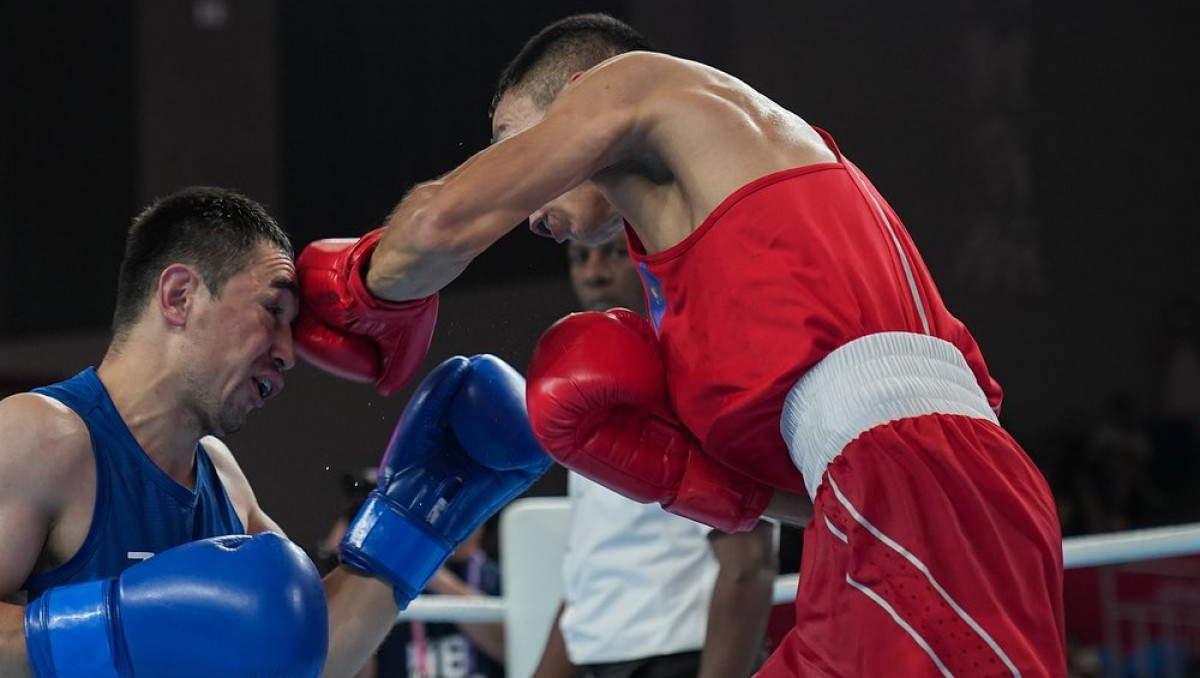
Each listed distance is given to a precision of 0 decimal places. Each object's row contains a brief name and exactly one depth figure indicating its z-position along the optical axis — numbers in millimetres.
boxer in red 4001
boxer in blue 4111
